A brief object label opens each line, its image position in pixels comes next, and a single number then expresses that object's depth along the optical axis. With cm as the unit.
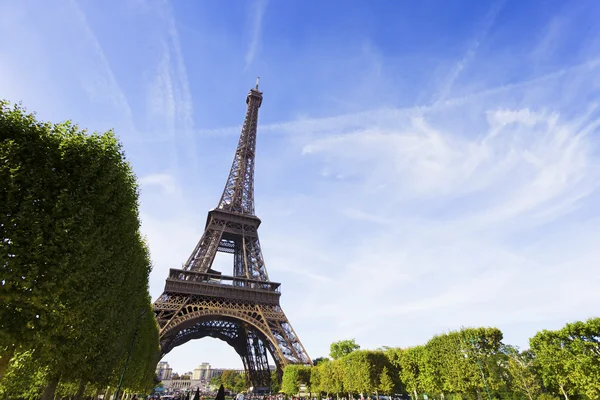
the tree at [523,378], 3487
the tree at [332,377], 4634
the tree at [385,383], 3822
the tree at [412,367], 3538
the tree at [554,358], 2764
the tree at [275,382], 8944
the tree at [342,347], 7406
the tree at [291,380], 4418
